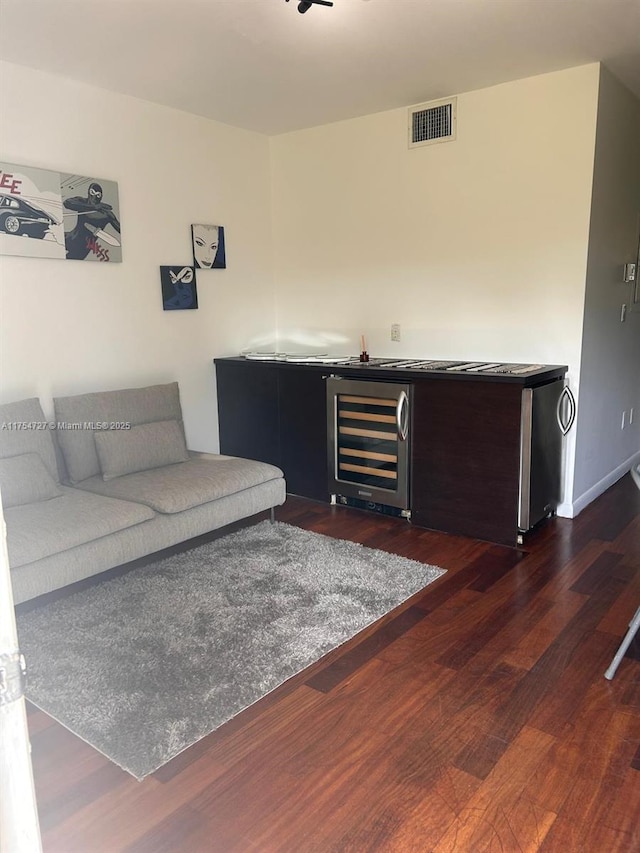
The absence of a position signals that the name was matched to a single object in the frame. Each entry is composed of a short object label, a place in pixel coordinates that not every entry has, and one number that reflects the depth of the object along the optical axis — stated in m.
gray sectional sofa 2.68
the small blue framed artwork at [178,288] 4.10
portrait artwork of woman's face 4.27
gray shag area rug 2.05
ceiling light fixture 2.39
